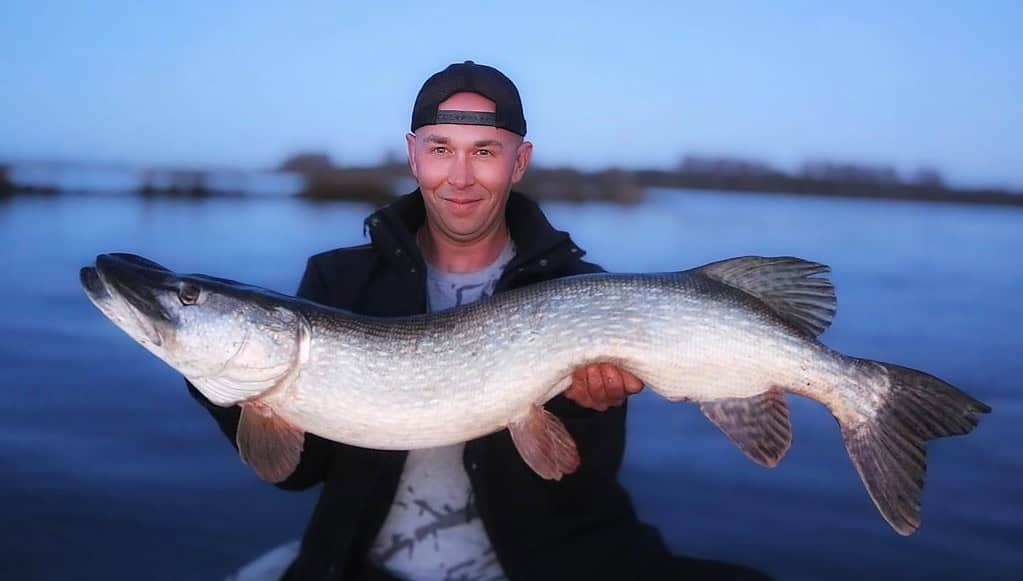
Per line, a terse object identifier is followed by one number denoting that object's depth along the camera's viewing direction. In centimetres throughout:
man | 246
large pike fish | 216
